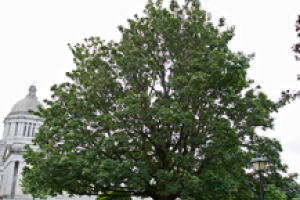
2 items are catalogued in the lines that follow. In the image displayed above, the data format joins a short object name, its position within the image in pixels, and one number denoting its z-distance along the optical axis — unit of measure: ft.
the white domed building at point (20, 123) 222.07
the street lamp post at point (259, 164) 36.78
